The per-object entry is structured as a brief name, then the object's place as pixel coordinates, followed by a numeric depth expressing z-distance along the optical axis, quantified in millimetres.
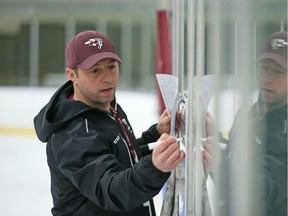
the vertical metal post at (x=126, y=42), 38208
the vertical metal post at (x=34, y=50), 37528
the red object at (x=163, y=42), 13518
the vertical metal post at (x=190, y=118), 7457
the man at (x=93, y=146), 7549
